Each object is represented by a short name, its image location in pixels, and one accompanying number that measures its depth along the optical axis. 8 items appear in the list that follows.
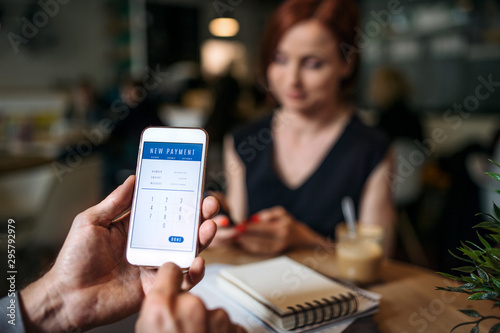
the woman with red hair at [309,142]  1.22
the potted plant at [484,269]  0.47
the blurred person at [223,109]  3.34
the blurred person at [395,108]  2.89
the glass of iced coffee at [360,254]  0.86
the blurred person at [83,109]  4.15
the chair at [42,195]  1.64
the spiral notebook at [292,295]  0.62
